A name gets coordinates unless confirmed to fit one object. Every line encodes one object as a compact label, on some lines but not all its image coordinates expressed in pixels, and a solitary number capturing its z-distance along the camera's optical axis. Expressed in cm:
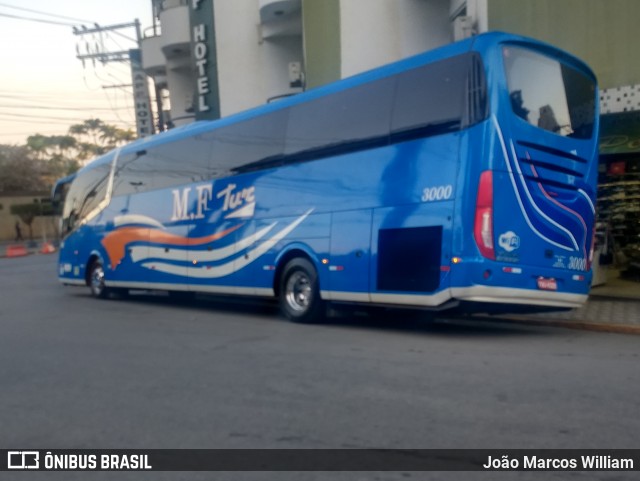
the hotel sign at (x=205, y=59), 2767
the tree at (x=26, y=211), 5682
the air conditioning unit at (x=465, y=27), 1552
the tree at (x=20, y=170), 6669
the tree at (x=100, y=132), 8075
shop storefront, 1488
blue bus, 933
